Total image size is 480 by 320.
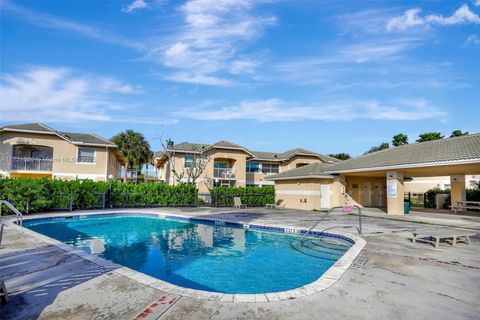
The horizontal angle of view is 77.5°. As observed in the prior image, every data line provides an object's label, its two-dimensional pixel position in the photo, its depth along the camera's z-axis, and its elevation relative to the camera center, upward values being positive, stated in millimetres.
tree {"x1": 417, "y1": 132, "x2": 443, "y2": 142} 41656 +6652
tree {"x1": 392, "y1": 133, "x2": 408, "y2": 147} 44875 +6595
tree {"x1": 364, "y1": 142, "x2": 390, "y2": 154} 63297 +7757
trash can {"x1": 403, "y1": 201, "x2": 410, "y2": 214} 19094 -1588
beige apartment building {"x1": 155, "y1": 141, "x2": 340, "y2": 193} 33875 +2485
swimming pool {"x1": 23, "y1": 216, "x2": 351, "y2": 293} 7121 -2326
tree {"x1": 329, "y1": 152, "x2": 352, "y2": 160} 62219 +5698
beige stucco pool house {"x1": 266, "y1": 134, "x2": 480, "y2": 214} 16547 +564
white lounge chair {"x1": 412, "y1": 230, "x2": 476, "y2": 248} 8406 -1571
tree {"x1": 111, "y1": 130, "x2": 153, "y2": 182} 39469 +4517
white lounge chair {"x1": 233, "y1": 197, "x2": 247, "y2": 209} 25359 -1796
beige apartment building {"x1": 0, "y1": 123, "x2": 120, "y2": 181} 25859 +2540
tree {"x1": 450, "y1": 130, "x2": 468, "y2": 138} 38725 +6599
